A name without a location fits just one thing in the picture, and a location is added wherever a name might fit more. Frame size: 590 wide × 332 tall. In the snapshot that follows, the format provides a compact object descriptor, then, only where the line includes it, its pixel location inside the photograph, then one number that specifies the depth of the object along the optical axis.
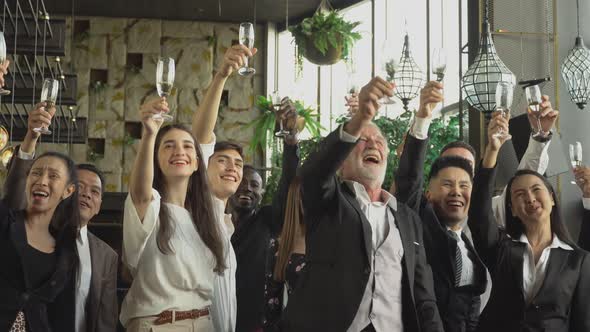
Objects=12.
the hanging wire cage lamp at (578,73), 5.53
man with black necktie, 3.20
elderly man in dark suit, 2.69
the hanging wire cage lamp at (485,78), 5.34
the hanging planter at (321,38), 8.83
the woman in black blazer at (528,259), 3.17
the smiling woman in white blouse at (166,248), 2.99
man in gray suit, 3.40
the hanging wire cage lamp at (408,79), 4.78
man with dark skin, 3.44
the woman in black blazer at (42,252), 3.13
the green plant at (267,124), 10.77
